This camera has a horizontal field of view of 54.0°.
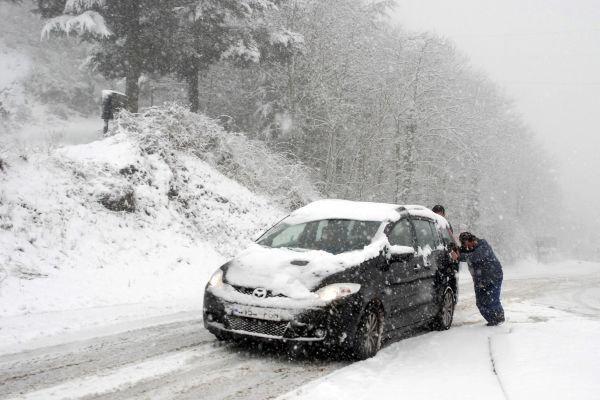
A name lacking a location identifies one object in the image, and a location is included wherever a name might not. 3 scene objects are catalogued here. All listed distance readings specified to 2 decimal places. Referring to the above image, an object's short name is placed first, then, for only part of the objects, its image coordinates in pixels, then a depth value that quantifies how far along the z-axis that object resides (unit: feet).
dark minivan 20.20
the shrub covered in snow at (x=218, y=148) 48.88
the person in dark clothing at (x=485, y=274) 32.07
